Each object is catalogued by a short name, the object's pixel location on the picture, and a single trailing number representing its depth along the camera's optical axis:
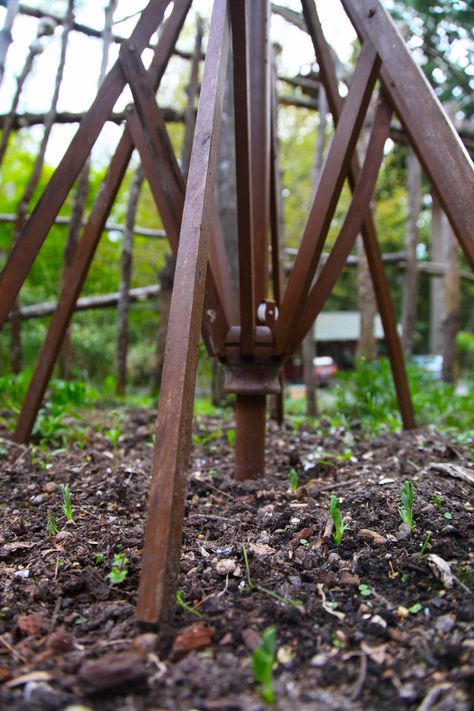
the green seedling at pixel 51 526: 0.58
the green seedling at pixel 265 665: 0.32
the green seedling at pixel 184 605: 0.42
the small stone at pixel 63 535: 0.57
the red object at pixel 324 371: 9.95
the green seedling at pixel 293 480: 0.70
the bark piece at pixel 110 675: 0.33
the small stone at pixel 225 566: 0.49
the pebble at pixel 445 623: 0.39
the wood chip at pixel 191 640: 0.37
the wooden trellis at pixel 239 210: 0.44
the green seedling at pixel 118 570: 0.47
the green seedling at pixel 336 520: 0.53
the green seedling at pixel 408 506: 0.53
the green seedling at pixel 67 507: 0.60
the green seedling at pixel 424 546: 0.48
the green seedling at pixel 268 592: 0.43
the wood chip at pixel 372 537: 0.52
